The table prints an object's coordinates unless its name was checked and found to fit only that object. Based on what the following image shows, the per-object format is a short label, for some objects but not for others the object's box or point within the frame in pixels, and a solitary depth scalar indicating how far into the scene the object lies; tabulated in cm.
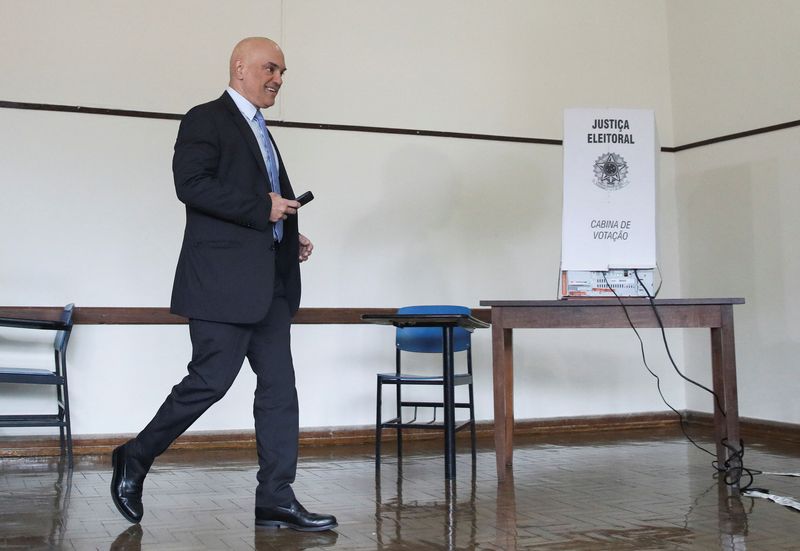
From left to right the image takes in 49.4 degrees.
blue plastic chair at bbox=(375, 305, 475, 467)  481
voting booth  419
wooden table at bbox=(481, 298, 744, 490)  418
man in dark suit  298
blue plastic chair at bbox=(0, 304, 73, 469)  470
